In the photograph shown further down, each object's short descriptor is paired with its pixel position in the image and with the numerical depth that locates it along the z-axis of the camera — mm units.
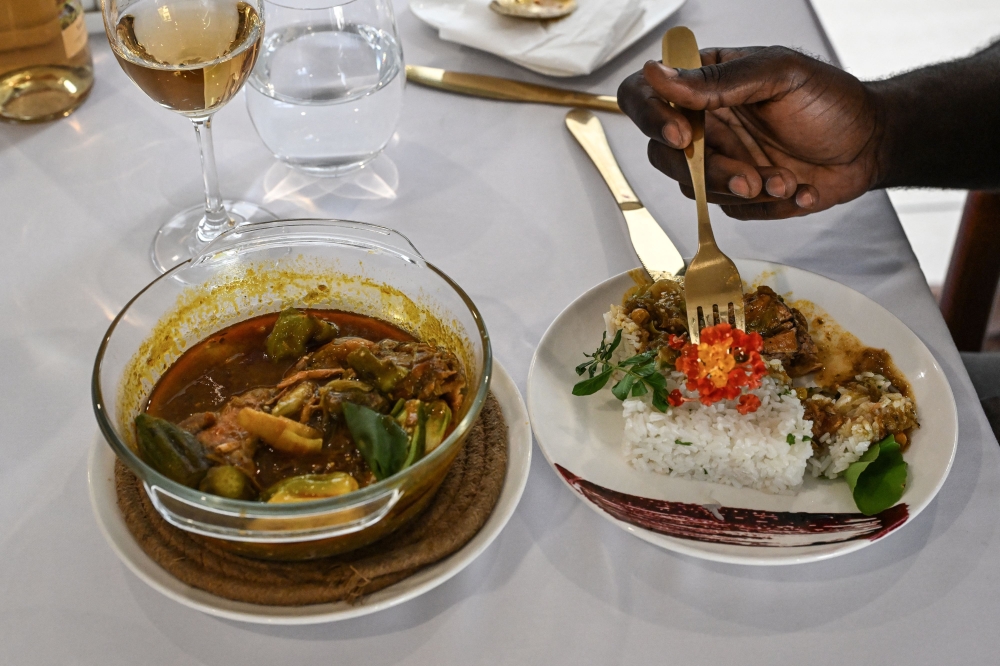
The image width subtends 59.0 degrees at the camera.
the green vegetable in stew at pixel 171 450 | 790
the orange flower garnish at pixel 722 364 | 924
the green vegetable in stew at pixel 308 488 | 767
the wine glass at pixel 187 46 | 1017
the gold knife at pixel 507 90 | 1502
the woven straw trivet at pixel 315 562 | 779
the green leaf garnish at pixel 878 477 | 887
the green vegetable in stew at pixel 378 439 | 796
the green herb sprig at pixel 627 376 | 956
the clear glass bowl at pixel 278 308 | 713
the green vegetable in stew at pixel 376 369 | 891
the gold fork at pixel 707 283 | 1053
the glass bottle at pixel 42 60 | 1296
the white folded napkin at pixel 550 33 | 1520
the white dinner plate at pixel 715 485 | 858
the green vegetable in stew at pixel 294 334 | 948
